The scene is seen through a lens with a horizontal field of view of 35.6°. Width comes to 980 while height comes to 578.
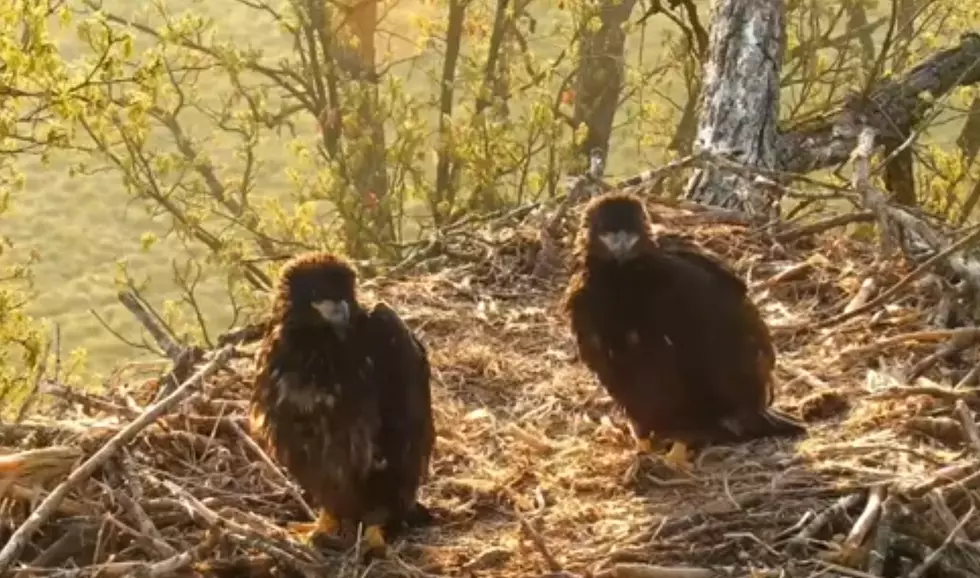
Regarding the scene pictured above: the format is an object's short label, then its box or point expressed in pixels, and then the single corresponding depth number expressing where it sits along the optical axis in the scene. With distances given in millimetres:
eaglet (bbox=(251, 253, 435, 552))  4289
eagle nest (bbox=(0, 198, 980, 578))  3939
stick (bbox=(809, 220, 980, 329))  4969
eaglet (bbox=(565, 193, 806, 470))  4824
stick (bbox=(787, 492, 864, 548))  3896
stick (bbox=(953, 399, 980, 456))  4137
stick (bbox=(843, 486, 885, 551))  3777
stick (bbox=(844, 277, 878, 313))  5781
